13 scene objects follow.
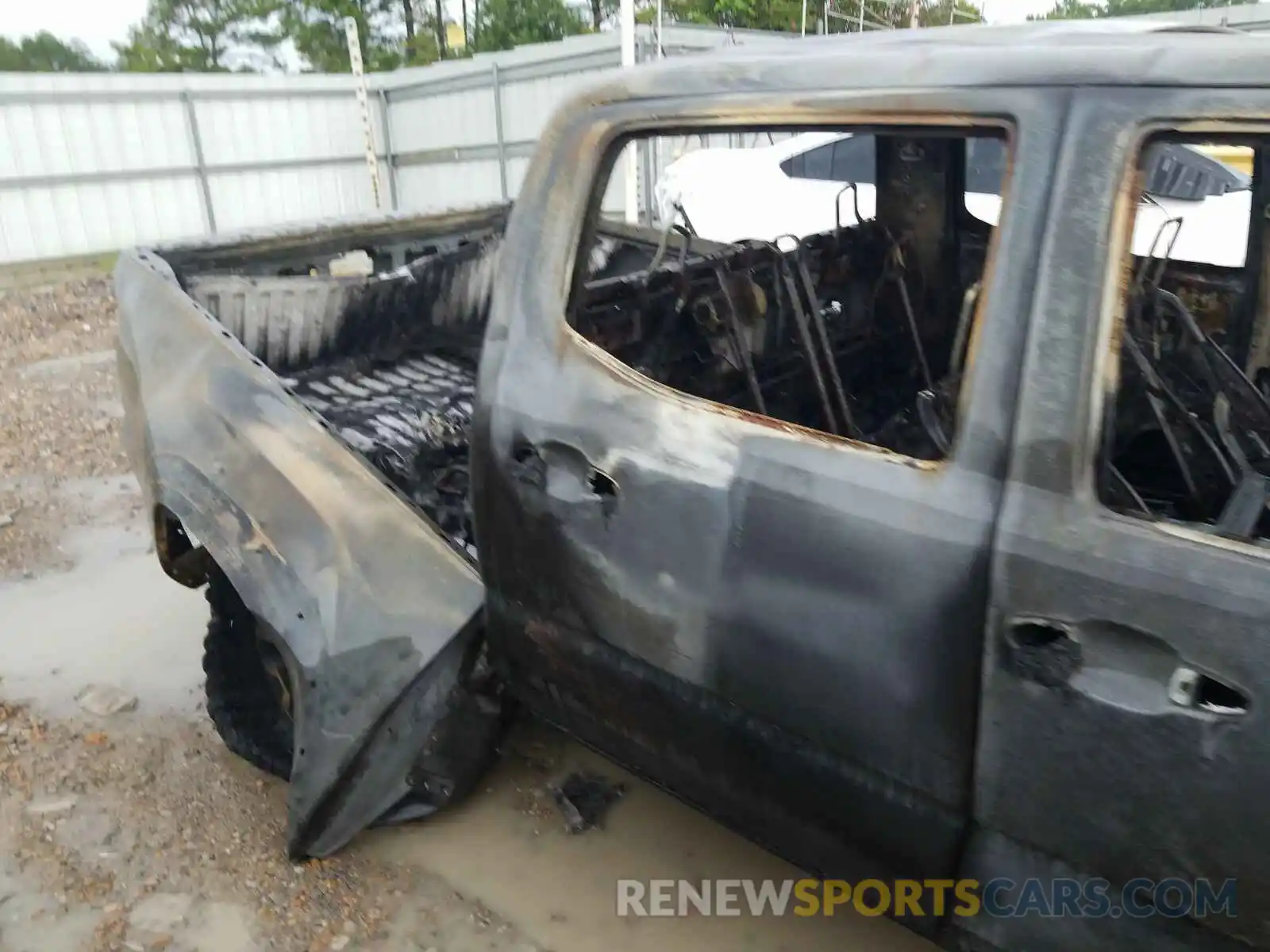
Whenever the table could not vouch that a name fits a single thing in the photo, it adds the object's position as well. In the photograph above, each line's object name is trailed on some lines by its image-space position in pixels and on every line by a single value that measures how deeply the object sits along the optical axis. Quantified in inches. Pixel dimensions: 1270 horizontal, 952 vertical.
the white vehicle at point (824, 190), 175.3
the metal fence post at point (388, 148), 501.0
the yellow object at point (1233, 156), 179.0
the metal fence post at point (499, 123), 432.8
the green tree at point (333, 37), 858.1
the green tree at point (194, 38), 954.7
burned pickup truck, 50.5
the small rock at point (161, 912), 88.9
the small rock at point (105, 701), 119.1
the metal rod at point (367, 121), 440.1
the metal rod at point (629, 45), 300.5
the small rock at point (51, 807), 102.7
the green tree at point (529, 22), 830.5
